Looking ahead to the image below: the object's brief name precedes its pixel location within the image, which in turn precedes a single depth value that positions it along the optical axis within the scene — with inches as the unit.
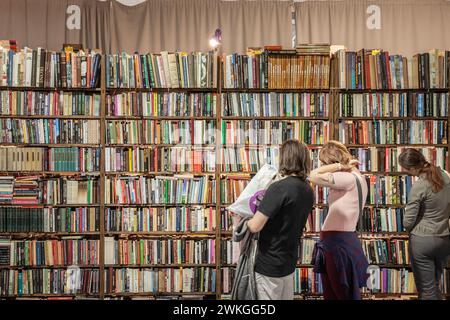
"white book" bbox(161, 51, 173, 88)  210.4
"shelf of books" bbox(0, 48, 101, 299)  208.7
